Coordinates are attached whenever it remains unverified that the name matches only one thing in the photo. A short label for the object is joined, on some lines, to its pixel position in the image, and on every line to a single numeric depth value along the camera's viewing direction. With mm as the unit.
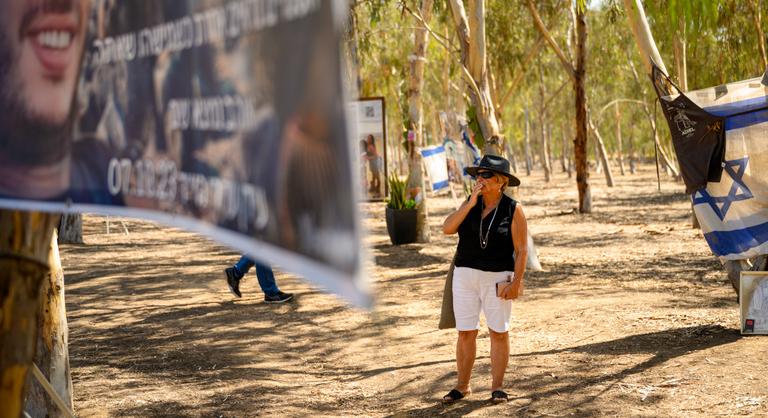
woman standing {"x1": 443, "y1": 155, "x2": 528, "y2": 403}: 5871
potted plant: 16484
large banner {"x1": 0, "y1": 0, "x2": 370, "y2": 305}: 1842
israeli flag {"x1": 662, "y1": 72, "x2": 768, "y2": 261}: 7875
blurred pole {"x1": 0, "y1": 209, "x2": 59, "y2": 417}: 2850
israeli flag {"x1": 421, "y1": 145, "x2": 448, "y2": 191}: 19000
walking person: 10055
